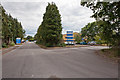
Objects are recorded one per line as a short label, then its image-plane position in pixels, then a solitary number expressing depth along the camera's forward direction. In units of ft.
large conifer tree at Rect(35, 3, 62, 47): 79.53
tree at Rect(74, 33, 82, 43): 170.28
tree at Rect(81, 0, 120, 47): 29.84
